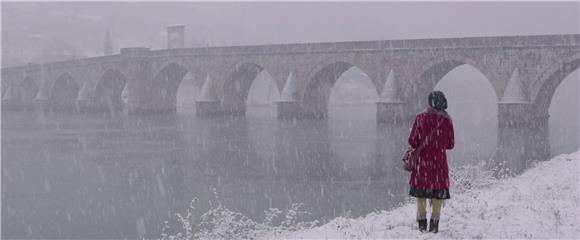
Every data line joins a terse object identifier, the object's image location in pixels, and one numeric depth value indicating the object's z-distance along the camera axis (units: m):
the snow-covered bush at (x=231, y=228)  10.40
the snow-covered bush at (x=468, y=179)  13.01
